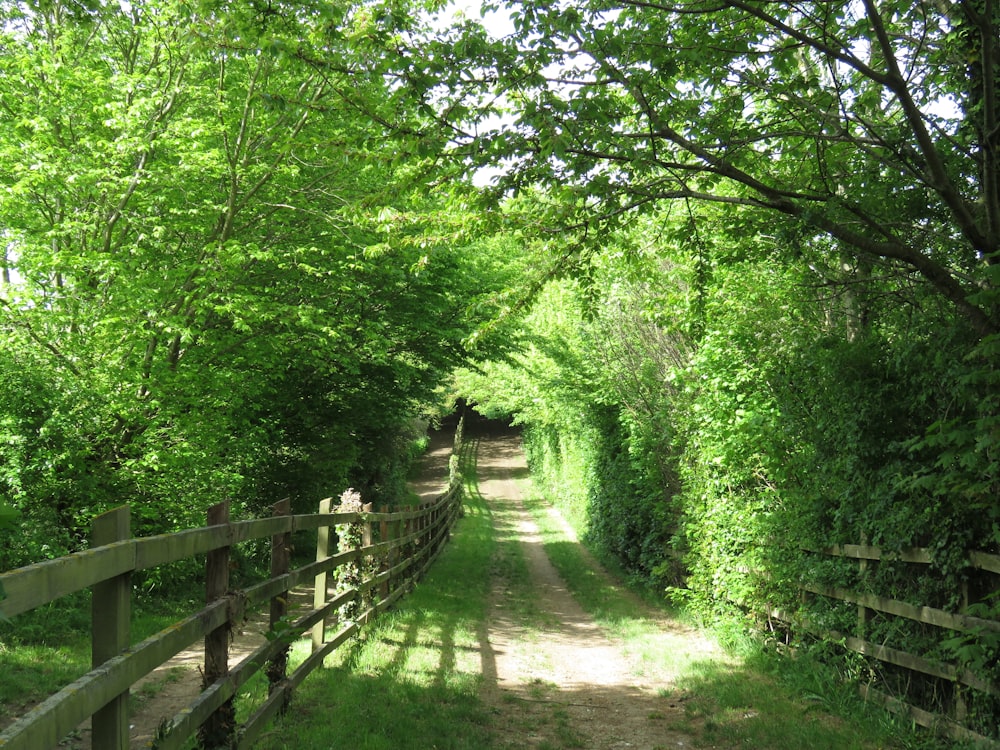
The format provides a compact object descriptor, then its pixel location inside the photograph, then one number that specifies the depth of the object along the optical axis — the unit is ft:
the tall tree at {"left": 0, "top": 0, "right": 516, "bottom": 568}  29.27
